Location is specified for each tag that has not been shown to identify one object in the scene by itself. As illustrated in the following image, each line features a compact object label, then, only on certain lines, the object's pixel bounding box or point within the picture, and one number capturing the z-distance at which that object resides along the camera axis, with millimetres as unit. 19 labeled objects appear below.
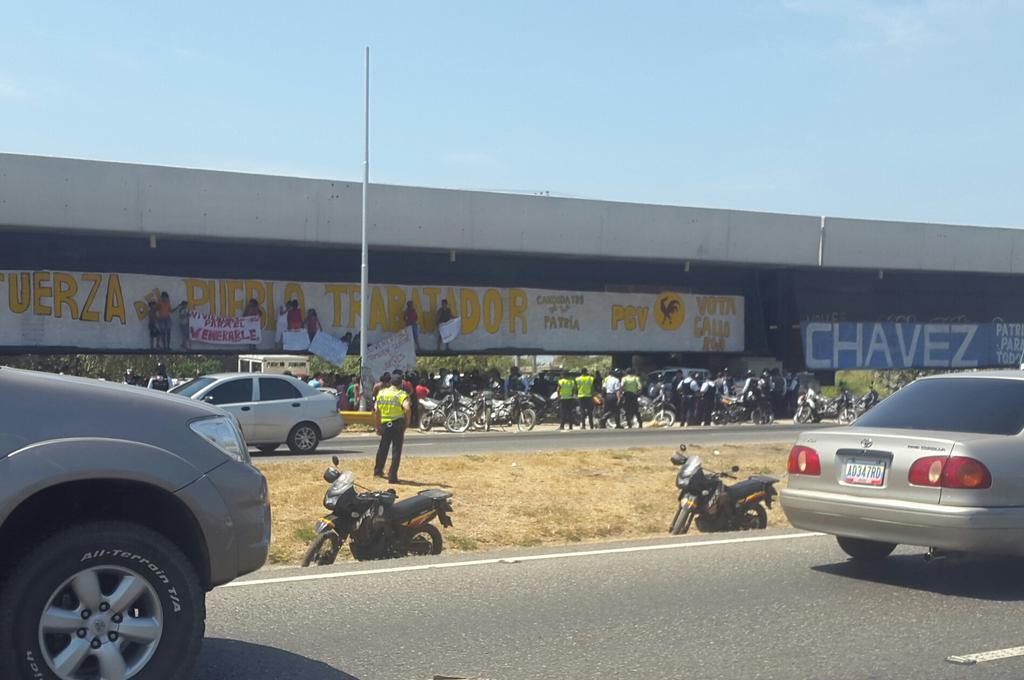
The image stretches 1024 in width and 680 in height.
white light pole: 34438
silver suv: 4719
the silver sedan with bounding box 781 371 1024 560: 7711
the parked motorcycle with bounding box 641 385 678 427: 35531
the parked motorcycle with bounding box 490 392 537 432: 32500
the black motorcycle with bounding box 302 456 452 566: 11016
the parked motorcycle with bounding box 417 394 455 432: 31109
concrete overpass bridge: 33500
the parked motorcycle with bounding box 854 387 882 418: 39562
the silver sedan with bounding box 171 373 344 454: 21000
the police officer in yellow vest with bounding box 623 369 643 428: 33156
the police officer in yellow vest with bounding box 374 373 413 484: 17203
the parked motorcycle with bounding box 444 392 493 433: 31219
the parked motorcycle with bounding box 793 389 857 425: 38719
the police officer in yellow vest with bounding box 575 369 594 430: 32594
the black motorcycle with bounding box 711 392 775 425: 36938
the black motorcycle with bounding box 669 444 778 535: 12812
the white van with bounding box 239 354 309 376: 50234
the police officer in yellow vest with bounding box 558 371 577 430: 32938
